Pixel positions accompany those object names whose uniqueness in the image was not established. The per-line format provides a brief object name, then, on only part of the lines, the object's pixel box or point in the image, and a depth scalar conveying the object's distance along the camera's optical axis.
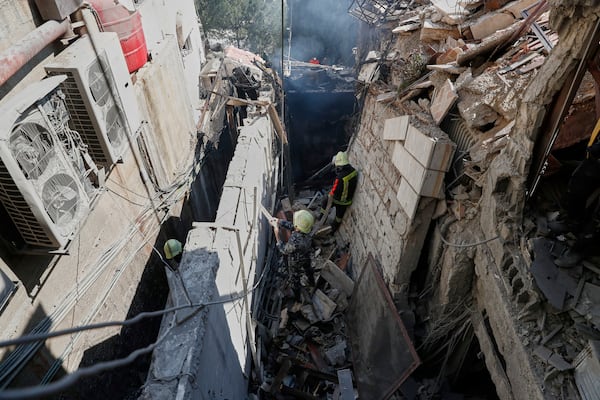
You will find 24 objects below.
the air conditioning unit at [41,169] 2.91
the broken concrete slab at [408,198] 4.92
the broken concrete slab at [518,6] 5.14
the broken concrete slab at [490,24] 5.29
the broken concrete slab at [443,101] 4.82
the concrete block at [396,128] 5.45
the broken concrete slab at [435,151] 4.49
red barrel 5.10
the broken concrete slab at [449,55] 5.35
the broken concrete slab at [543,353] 3.00
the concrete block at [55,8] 3.95
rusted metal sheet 4.93
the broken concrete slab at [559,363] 2.82
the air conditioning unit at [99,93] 3.79
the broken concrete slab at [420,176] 4.66
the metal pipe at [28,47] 3.23
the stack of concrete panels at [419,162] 4.54
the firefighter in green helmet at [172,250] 6.59
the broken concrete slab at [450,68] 5.12
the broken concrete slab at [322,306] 6.98
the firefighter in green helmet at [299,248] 7.15
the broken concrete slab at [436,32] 6.01
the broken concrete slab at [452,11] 5.93
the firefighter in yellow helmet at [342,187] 8.04
